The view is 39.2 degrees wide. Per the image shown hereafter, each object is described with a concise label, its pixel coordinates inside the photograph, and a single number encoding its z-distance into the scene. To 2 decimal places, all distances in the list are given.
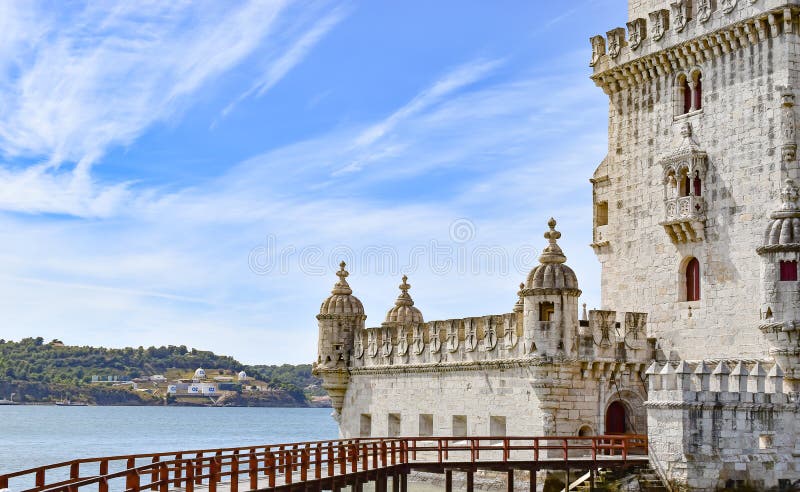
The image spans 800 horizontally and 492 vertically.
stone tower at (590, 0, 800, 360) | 32.50
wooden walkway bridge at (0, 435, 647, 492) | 22.86
